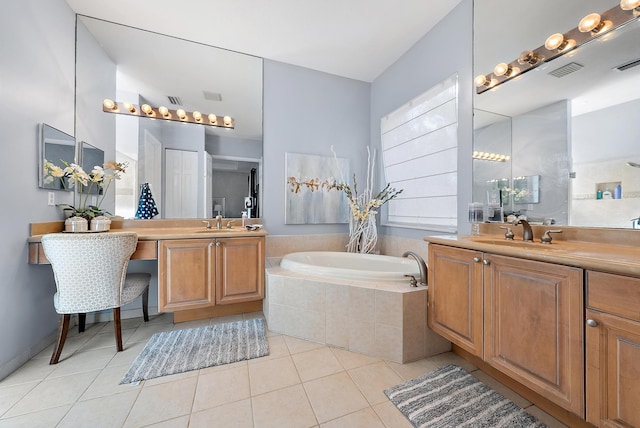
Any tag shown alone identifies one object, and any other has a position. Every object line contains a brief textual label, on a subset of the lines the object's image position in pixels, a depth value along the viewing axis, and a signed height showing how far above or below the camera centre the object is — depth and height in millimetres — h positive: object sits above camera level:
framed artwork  2932 +306
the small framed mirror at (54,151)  1787 +499
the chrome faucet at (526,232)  1542 -107
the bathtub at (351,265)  1945 -484
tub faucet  1865 -427
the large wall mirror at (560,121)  1276 +582
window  2188 +586
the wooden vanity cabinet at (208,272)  1975 -486
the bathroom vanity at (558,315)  859 -439
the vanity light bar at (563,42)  1256 +1025
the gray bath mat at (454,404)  1227 -1025
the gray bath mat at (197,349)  1637 -1019
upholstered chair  1587 -375
